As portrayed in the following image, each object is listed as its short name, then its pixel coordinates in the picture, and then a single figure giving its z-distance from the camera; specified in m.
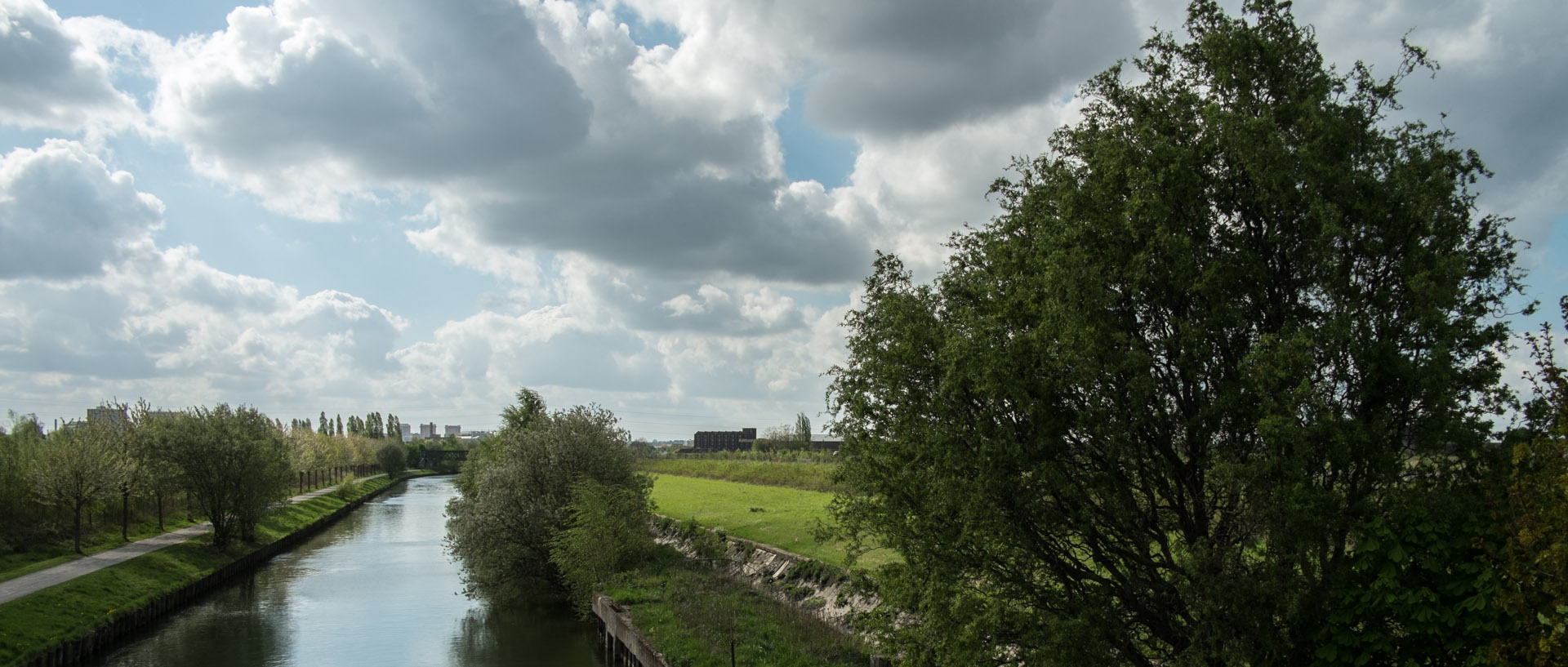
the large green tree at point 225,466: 41.41
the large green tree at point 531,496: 31.70
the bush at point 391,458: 138.12
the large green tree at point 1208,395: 9.27
